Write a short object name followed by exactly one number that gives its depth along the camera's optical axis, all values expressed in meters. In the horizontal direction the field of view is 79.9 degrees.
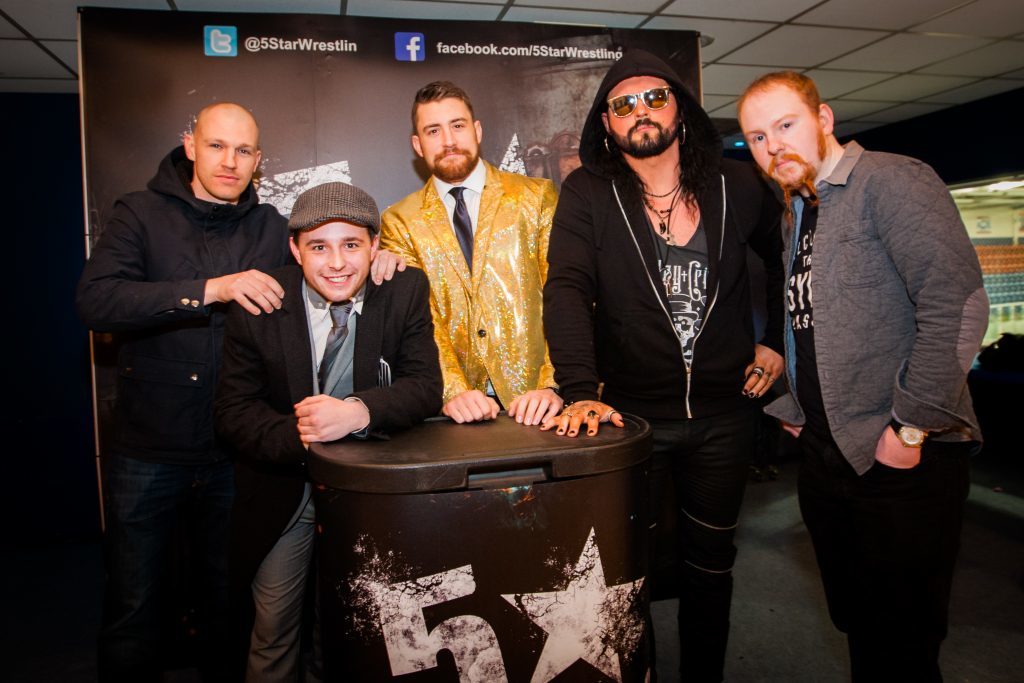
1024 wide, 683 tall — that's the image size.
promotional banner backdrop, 2.77
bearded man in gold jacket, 2.01
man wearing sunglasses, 1.79
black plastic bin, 1.02
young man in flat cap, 1.52
